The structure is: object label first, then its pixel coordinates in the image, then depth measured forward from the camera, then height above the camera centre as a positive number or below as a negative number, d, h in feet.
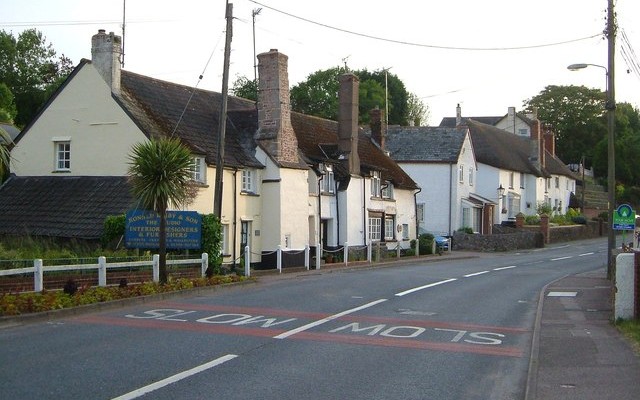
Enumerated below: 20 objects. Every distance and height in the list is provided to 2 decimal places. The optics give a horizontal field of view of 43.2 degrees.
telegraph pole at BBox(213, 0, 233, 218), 90.63 +13.05
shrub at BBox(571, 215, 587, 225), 242.99 +4.39
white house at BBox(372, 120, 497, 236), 194.39 +15.04
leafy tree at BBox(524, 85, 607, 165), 314.76 +46.71
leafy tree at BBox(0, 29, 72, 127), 222.89 +46.82
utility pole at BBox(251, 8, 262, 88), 136.26 +38.88
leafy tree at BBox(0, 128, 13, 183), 56.59 +6.08
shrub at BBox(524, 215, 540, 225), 216.13 +3.76
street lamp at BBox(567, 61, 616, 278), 88.28 +9.61
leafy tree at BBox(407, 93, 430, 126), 326.85 +51.72
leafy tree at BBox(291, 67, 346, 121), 257.96 +45.53
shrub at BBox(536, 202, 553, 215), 232.94 +7.71
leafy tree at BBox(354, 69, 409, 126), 291.38 +51.02
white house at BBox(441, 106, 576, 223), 218.59 +19.29
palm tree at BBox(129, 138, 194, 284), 70.90 +5.35
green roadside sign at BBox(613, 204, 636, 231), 77.56 +1.60
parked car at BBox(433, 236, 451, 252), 174.96 -1.75
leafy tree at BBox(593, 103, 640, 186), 287.48 +28.75
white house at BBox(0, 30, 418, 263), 103.04 +11.33
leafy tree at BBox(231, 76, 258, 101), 234.99 +44.76
